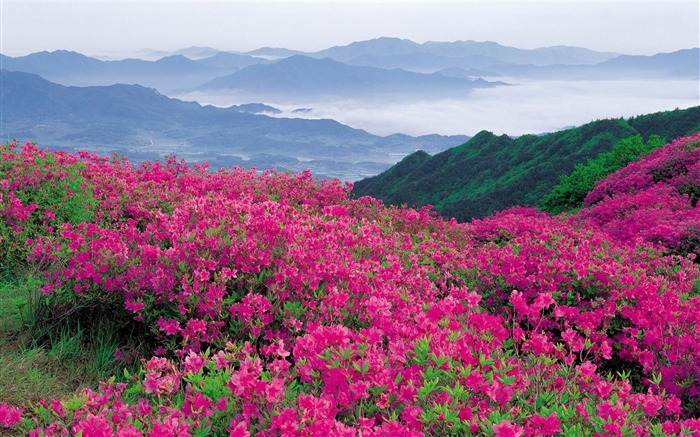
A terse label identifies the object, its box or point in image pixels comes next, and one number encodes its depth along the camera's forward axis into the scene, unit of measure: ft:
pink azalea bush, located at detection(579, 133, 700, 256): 31.17
